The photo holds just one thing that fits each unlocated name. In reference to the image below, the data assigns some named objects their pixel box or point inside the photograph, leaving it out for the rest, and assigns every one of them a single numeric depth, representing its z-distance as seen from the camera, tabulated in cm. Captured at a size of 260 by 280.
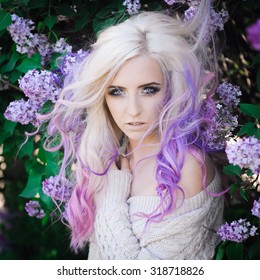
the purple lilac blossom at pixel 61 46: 272
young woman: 231
